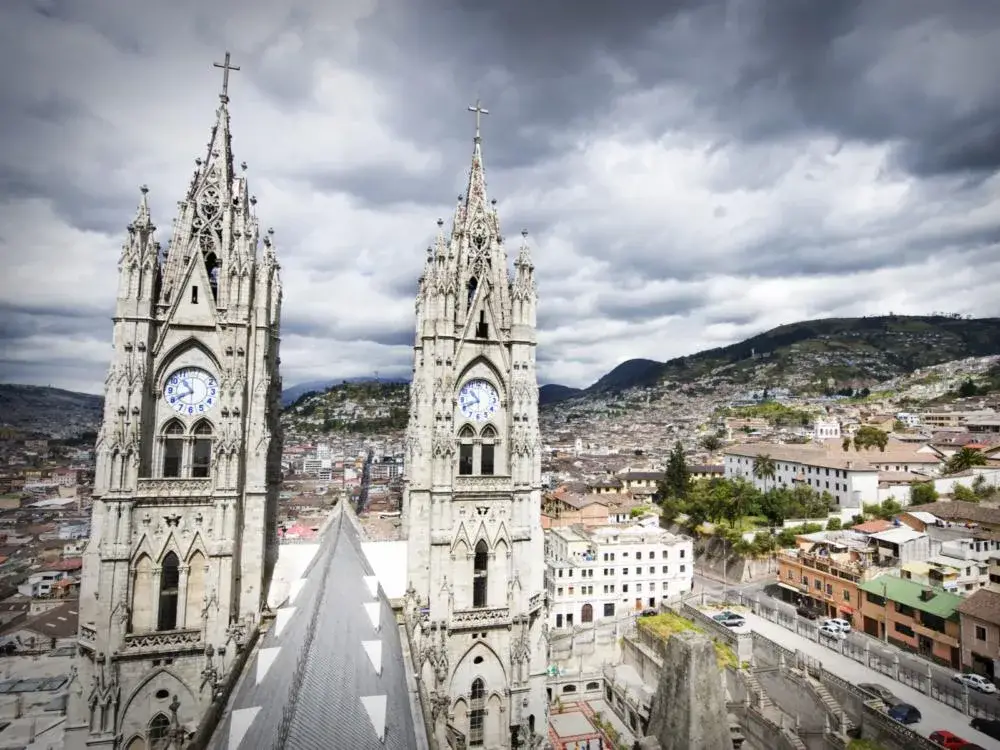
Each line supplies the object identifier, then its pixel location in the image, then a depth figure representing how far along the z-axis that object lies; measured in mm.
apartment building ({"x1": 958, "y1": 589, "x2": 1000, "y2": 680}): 38906
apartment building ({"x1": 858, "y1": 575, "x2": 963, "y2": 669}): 42500
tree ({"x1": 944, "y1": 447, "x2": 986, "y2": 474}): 79750
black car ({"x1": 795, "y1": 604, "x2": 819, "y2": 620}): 55422
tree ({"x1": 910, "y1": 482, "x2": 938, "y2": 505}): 74625
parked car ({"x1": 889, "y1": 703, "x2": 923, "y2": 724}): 35375
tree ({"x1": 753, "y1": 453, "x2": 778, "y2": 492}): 92688
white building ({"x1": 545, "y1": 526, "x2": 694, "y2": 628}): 62875
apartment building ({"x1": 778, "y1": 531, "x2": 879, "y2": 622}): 52666
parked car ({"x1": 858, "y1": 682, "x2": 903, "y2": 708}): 37262
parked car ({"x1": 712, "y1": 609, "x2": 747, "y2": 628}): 52844
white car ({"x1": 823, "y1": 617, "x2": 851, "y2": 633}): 50353
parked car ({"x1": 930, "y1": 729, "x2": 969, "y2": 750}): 31766
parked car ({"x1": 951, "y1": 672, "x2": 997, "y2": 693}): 37156
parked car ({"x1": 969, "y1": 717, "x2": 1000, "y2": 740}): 33062
